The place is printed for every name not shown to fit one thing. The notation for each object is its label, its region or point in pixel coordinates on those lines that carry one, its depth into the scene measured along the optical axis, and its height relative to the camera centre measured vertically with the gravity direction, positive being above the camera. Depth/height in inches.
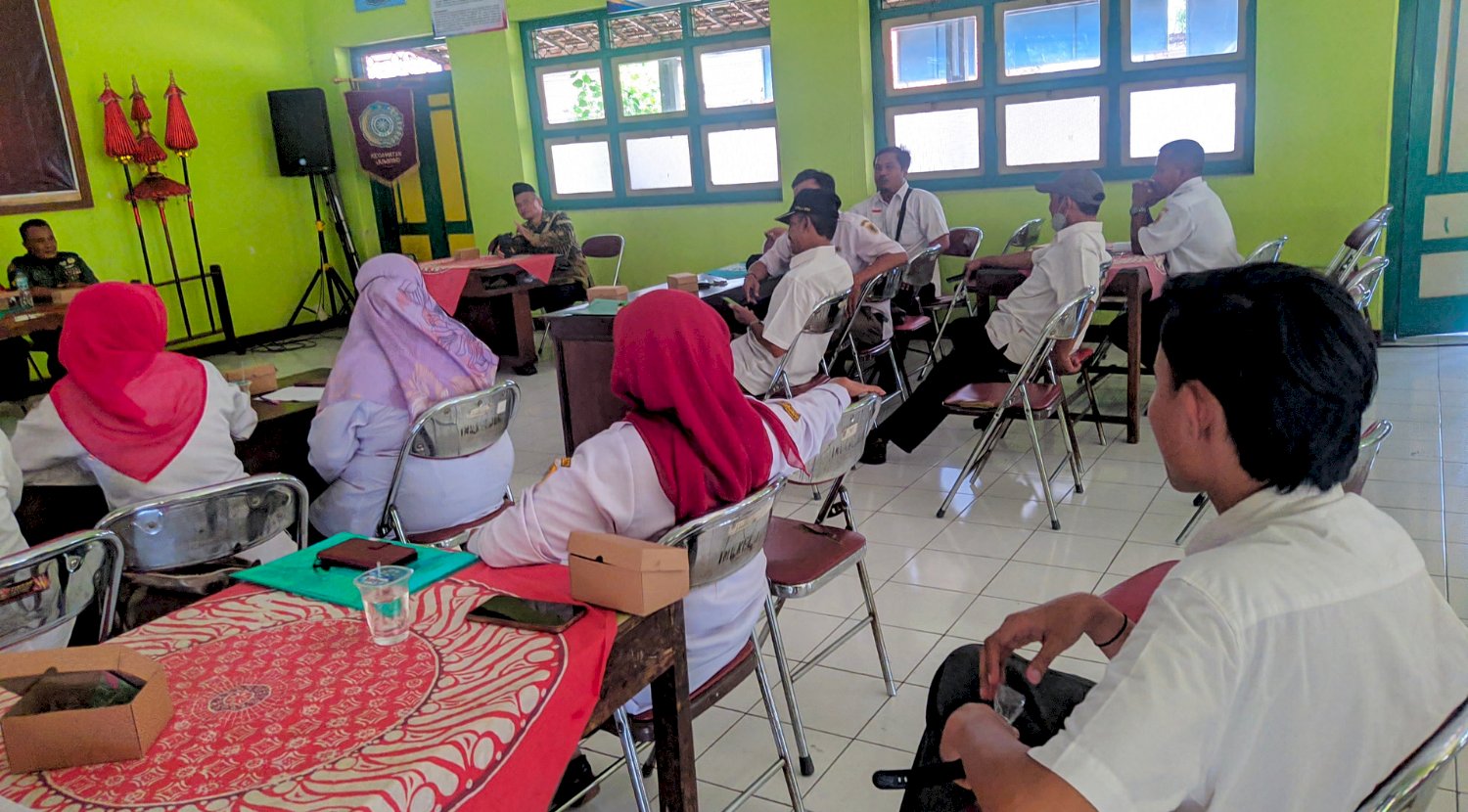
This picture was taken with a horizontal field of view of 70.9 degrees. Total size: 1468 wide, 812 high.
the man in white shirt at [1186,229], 190.7 -17.6
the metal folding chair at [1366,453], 71.6 -23.0
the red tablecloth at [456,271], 248.4 -19.7
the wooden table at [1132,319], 173.6 -30.3
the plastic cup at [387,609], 54.2 -21.2
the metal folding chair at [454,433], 101.3 -23.8
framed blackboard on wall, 265.9 +27.3
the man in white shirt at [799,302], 159.8 -21.0
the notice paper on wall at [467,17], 204.2 +34.1
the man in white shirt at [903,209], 235.1 -12.2
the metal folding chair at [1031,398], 140.2 -34.8
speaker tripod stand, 352.2 -25.7
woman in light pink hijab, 105.2 -21.8
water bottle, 223.9 -14.8
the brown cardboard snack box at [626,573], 55.0 -20.8
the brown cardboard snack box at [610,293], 191.1 -20.7
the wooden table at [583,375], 169.0 -31.6
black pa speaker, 331.6 +23.6
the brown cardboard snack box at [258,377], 120.3 -19.3
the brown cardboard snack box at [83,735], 43.3 -21.2
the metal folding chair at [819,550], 85.3 -32.9
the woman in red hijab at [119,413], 91.2 -16.7
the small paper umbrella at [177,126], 300.4 +25.1
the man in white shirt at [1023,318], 159.5 -27.0
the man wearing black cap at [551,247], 281.7 -16.3
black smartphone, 54.6 -22.5
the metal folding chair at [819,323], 156.9 -24.5
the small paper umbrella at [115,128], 285.0 +24.8
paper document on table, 116.3 -21.2
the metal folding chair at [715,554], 64.9 -24.9
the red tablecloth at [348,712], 42.6 -23.0
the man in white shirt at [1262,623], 34.6 -16.9
